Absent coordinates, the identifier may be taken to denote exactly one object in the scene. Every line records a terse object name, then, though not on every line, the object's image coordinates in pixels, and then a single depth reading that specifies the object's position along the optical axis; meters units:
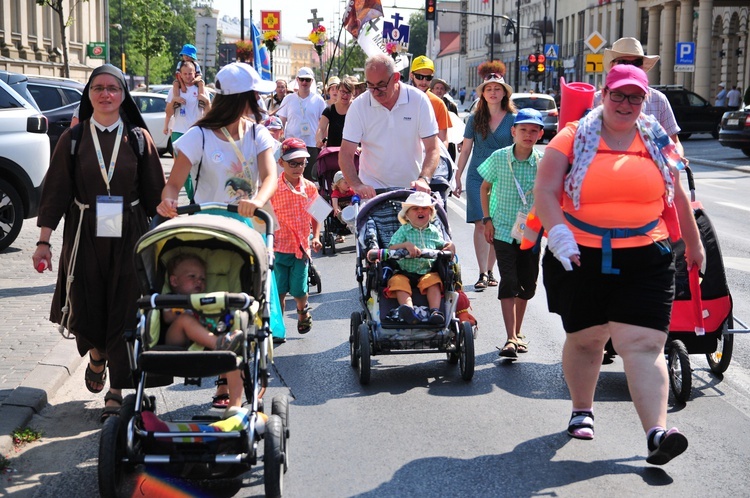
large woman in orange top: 5.51
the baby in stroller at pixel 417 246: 7.64
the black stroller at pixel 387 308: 7.35
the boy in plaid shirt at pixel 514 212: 8.15
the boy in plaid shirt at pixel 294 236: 8.77
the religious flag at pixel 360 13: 20.33
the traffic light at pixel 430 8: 50.06
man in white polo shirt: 8.49
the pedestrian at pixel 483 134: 10.51
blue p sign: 36.28
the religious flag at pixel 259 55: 22.57
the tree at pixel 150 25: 57.34
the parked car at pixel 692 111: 40.72
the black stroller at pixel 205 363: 4.84
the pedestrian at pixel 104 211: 6.28
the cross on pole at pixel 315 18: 39.16
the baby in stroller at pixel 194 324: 5.12
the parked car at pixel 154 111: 30.83
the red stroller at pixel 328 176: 13.71
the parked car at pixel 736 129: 29.47
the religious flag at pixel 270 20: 30.95
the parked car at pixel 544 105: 37.97
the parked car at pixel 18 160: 12.89
